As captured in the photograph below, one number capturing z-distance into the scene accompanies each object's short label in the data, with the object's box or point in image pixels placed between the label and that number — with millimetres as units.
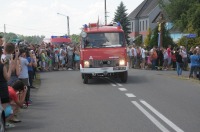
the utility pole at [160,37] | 37238
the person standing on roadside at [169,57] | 31478
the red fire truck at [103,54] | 18984
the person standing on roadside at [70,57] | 32428
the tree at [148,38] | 71031
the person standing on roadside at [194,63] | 21641
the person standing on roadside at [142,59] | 32556
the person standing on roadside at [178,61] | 24780
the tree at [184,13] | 50500
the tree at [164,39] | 55531
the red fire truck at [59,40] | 50406
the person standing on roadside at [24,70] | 12414
